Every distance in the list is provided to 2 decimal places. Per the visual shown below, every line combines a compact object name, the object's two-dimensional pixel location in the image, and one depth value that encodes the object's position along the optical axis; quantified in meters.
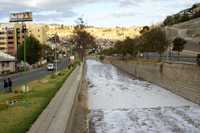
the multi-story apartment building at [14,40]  115.27
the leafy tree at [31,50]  67.79
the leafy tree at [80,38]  93.75
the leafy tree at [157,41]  44.29
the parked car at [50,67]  62.42
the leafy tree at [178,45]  46.60
